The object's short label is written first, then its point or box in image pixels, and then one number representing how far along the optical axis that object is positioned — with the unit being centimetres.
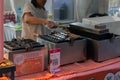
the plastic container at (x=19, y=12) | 376
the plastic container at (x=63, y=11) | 374
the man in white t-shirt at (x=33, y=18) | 208
